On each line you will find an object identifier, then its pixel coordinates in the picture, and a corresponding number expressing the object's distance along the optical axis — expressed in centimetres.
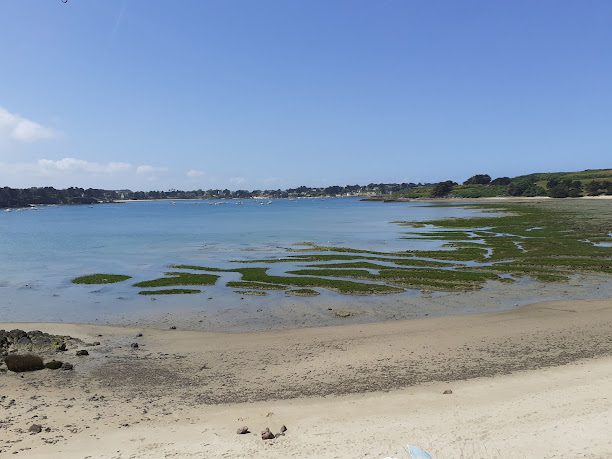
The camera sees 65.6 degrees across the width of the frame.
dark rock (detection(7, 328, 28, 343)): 2078
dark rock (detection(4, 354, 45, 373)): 1708
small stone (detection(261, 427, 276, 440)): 1164
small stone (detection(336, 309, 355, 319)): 2527
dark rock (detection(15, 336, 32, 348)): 1994
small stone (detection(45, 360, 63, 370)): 1740
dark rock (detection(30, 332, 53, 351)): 1981
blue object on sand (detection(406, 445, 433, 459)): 1035
